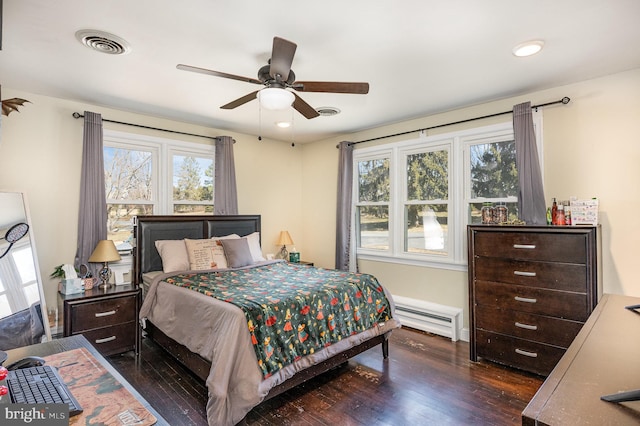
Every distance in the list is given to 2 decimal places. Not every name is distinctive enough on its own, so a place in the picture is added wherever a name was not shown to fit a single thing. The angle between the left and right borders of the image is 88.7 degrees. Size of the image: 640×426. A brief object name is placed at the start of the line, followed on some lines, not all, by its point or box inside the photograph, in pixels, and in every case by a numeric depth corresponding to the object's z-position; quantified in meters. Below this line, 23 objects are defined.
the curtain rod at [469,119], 3.03
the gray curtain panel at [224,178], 4.38
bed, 2.07
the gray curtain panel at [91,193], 3.37
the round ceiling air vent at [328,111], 3.70
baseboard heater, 3.64
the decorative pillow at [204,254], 3.57
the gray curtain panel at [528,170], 3.10
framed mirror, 1.88
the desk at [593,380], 0.77
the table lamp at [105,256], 3.23
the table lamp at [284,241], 5.07
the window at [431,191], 3.57
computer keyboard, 0.94
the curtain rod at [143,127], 3.42
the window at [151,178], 3.76
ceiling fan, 1.99
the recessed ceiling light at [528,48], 2.27
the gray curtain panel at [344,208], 4.70
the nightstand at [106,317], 2.89
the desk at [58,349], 1.30
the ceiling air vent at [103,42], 2.14
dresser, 2.59
